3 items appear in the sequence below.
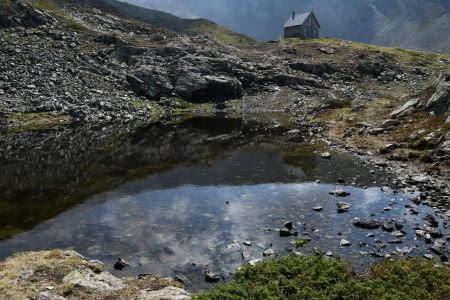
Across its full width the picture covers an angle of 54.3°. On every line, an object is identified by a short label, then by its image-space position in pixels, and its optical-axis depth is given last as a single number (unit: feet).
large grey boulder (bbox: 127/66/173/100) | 307.78
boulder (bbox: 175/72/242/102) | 322.55
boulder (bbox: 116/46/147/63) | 345.72
